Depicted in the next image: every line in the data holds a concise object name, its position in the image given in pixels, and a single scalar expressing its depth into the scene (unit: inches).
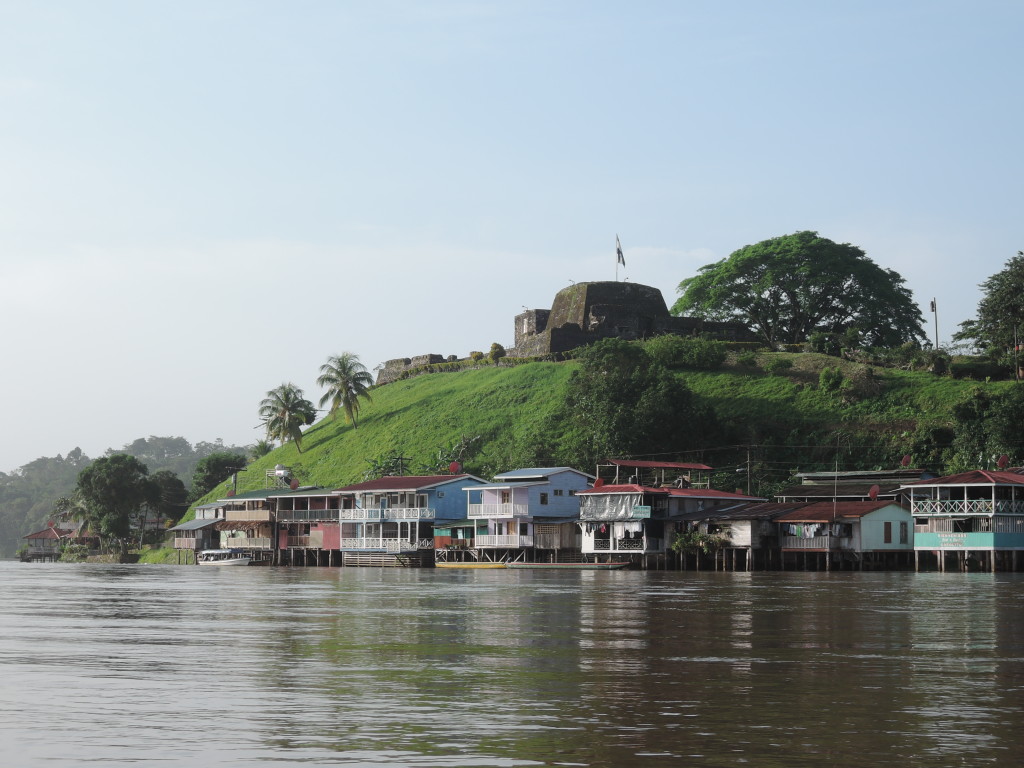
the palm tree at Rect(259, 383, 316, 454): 4995.1
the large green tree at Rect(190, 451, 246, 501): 5398.6
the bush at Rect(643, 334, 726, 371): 4288.9
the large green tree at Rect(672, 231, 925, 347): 4613.7
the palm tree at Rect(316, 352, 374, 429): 4884.4
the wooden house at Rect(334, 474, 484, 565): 3548.2
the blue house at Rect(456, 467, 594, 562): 3272.1
